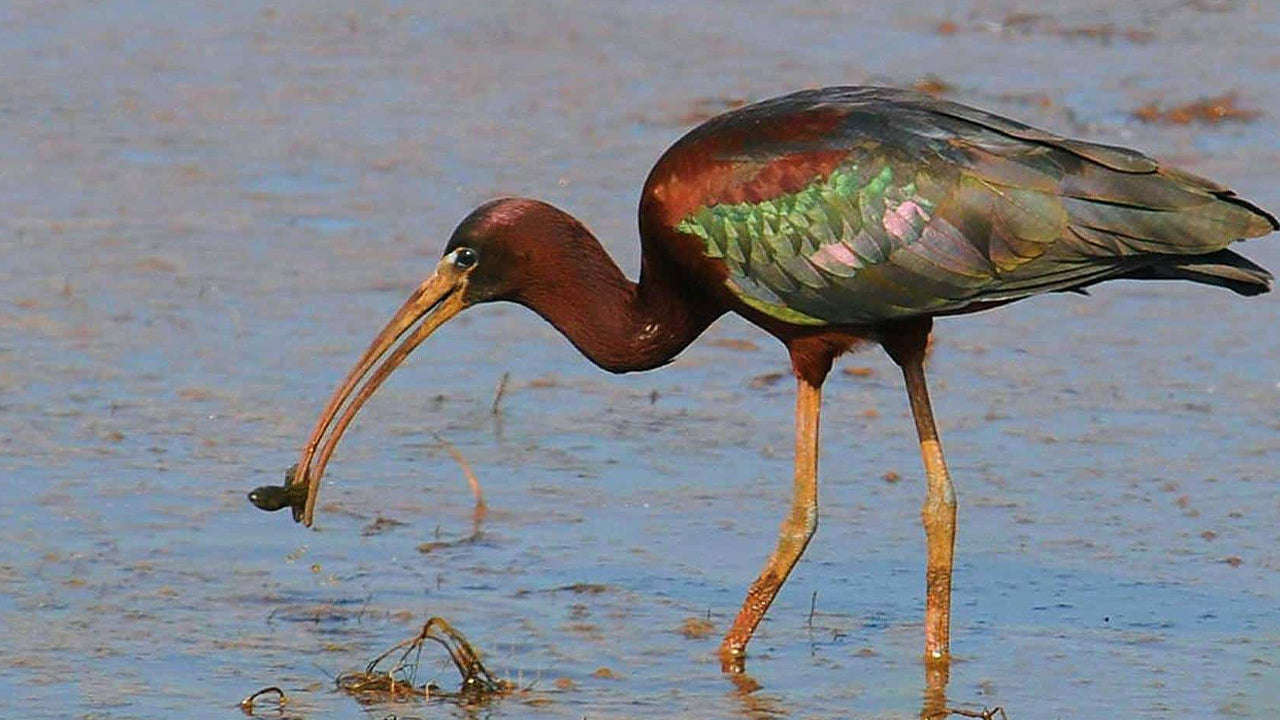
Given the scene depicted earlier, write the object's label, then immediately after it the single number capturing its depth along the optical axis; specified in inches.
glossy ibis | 558.9
